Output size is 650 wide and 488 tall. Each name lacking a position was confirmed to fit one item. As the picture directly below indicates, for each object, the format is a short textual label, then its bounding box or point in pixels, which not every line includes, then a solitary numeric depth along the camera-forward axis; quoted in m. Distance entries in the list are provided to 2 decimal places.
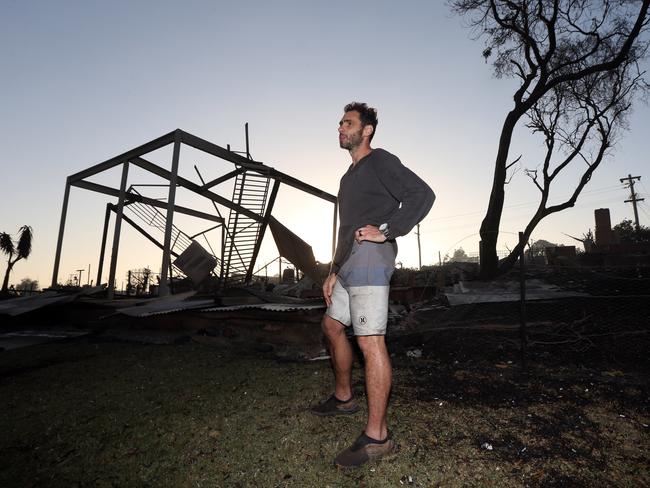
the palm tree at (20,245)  29.52
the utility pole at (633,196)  39.34
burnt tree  11.04
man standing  1.84
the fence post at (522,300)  3.86
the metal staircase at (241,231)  8.47
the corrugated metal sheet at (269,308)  4.21
